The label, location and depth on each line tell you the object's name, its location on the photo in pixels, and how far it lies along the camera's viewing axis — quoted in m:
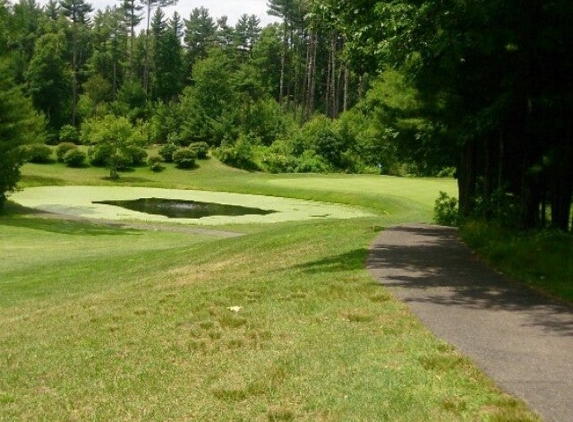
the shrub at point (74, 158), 68.81
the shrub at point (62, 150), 70.88
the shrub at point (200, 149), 73.56
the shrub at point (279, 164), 72.31
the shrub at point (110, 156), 66.69
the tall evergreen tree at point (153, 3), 108.31
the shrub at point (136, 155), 67.44
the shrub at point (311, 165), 72.32
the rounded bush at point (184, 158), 70.69
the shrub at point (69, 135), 78.50
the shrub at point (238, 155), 73.00
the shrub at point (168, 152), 72.94
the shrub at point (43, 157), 68.30
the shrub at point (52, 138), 80.32
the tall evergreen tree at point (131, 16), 108.09
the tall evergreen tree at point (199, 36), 119.38
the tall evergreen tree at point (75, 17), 91.38
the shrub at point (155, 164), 69.56
